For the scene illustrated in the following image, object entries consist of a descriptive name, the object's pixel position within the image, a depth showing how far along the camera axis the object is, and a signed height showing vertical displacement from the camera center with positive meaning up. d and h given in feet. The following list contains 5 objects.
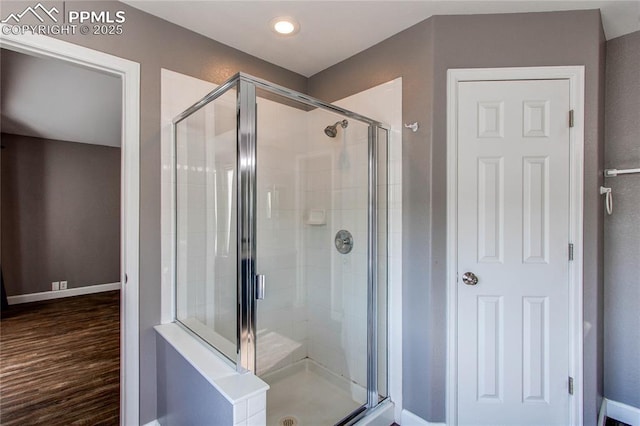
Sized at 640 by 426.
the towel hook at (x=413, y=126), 6.03 +1.74
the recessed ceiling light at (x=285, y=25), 6.03 +3.86
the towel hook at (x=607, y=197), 5.68 +0.29
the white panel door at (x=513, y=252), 5.57 -0.76
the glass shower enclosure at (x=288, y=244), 4.61 -0.68
